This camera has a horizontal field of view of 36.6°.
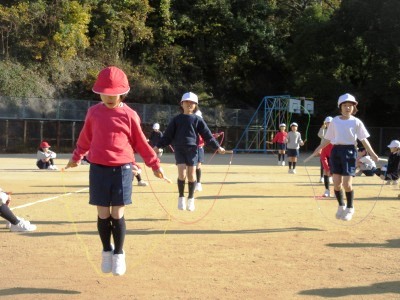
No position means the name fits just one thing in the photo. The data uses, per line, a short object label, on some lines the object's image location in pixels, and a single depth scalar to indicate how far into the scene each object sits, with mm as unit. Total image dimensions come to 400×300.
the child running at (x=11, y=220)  7863
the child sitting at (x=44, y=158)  22188
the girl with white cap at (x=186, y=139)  10758
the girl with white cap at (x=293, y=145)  22312
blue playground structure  45259
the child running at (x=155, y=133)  18731
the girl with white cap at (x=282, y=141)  26984
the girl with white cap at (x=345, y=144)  9445
